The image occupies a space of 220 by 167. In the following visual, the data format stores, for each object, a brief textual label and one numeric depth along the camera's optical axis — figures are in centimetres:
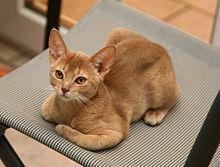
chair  122
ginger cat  123
